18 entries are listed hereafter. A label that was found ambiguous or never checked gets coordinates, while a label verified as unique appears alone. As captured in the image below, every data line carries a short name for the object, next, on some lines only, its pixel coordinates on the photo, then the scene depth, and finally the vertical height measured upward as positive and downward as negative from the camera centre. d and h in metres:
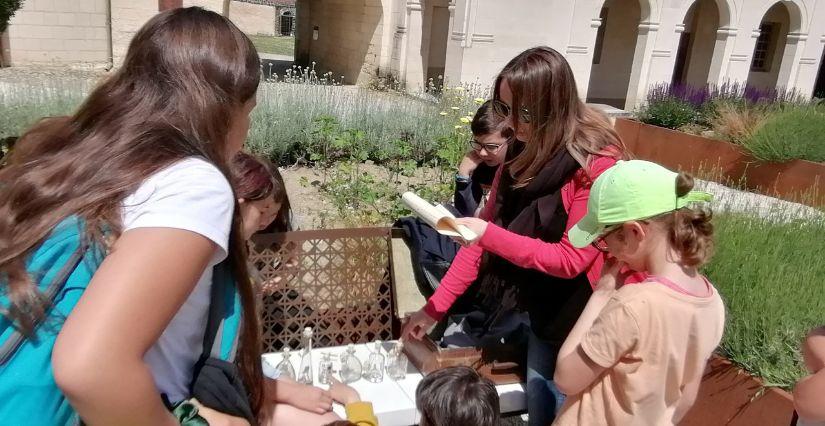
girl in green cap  1.62 -0.60
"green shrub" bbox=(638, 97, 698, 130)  11.08 -0.75
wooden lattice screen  2.61 -1.02
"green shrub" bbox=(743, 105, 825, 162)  8.17 -0.75
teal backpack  0.96 -0.45
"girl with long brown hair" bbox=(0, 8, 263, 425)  0.89 -0.27
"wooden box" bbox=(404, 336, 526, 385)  2.42 -1.16
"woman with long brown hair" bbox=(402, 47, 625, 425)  2.06 -0.47
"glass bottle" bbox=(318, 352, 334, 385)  2.46 -1.25
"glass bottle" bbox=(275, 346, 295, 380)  2.38 -1.21
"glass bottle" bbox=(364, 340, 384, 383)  2.50 -1.24
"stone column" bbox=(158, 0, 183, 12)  10.16 +0.31
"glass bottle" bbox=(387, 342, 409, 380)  2.53 -1.23
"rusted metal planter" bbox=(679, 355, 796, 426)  2.35 -1.20
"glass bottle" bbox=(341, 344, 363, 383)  2.47 -1.23
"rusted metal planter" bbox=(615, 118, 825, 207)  8.08 -1.18
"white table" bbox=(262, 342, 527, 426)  2.34 -1.29
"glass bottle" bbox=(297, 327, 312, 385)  2.43 -1.23
